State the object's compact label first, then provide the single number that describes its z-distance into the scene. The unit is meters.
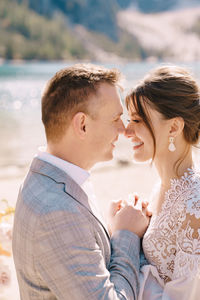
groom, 1.74
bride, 2.19
